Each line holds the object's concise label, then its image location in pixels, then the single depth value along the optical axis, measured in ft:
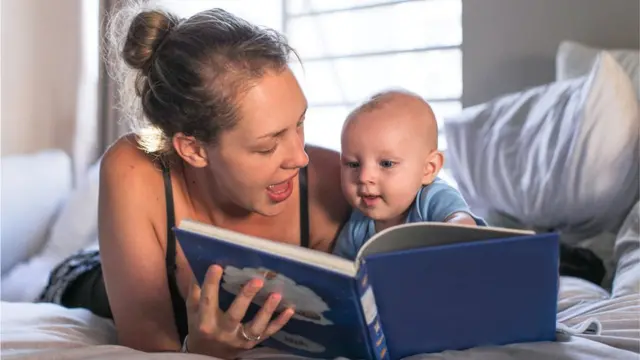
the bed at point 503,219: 2.92
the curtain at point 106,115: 7.99
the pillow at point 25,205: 6.57
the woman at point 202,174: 3.21
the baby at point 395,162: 3.36
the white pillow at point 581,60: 5.51
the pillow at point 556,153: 5.02
